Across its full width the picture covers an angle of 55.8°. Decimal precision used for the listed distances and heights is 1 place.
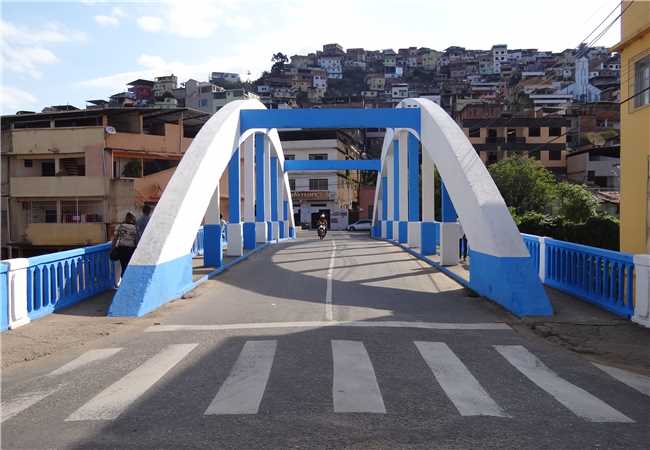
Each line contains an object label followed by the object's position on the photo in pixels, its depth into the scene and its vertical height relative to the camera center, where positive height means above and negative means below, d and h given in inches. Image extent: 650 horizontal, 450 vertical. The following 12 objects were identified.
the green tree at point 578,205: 1122.0 +7.4
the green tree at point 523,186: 1690.5 +65.1
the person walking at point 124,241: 471.8 -22.4
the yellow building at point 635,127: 561.9 +77.5
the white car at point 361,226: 2485.6 -63.2
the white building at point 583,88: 3641.7 +757.5
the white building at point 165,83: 4093.5 +926.5
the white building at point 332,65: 7007.9 +1714.1
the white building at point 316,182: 2610.7 +121.9
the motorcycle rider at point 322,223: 1439.5 -29.2
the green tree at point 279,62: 6333.7 +1579.3
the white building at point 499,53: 7042.3 +1818.2
